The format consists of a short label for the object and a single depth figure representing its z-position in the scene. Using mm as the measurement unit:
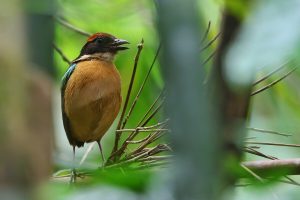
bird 9328
